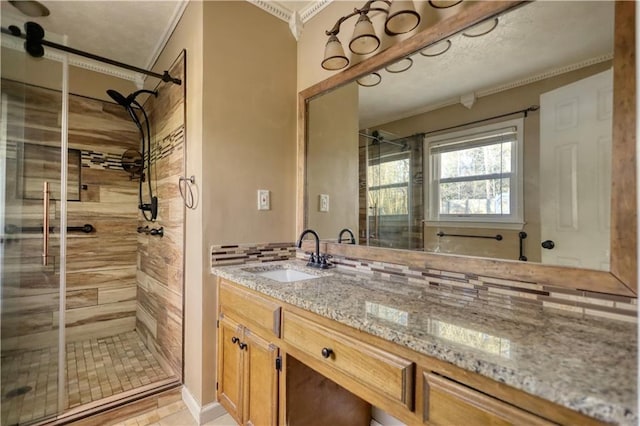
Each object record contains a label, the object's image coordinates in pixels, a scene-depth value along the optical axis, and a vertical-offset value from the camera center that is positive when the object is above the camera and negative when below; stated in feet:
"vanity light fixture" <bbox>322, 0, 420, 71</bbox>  4.33 +2.90
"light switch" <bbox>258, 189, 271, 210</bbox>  6.48 +0.30
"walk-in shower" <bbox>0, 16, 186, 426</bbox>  5.28 -0.74
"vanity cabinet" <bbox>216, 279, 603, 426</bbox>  2.24 -1.67
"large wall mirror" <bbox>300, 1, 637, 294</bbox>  3.10 +0.95
